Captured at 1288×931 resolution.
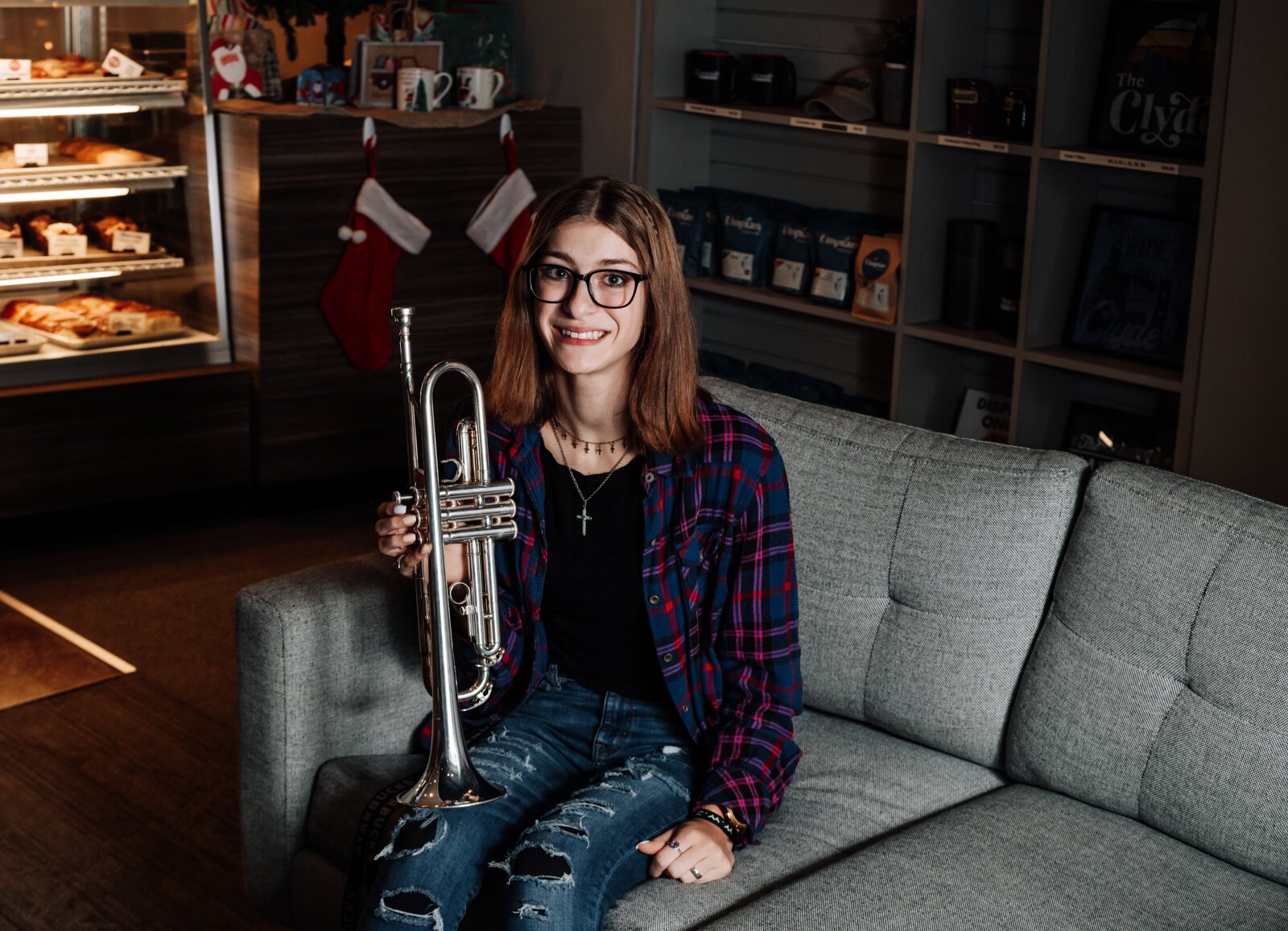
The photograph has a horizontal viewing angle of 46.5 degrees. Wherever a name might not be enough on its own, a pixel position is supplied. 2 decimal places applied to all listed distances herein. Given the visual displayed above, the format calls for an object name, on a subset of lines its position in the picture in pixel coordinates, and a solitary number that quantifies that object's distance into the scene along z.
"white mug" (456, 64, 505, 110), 4.70
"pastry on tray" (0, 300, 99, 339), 4.25
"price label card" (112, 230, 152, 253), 4.32
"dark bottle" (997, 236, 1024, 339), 3.84
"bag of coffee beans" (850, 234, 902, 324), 4.09
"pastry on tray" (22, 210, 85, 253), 4.22
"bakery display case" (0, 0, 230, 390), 4.11
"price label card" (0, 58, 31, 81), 4.00
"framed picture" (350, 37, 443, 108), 4.58
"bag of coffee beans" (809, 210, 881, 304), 4.22
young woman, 1.91
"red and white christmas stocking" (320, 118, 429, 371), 4.51
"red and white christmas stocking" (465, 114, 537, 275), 4.77
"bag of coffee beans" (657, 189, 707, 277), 4.58
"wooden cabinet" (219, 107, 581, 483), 4.36
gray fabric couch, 1.80
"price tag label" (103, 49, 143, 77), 4.16
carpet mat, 3.46
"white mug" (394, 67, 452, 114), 4.60
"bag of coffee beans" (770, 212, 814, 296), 4.34
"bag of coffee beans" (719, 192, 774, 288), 4.44
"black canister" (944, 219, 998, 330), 3.92
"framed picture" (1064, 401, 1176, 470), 3.74
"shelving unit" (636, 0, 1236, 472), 3.61
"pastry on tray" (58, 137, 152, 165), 4.20
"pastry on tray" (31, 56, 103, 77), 4.06
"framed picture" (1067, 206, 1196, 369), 3.59
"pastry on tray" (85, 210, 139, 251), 4.32
